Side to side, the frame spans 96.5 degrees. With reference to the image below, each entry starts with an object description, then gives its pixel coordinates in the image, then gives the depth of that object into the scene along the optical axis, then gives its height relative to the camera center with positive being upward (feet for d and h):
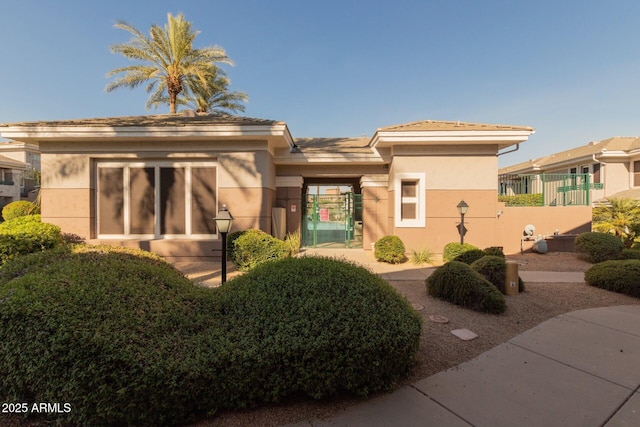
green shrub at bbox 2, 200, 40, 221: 53.18 +0.04
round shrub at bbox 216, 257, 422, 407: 7.83 -3.59
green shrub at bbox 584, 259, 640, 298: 18.25 -4.21
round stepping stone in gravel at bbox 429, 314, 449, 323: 14.02 -5.30
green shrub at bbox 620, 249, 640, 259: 23.64 -3.41
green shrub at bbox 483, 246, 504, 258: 24.46 -3.37
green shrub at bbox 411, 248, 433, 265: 28.66 -4.51
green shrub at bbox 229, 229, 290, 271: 24.77 -3.37
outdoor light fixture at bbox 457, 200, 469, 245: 28.52 +0.17
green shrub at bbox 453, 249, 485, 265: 23.30 -3.53
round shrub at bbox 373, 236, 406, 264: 28.27 -3.77
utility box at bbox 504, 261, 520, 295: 17.62 -4.10
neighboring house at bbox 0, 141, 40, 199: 102.46 +16.62
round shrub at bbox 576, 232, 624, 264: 26.35 -3.13
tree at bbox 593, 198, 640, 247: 30.73 -0.68
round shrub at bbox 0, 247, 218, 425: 6.89 -3.65
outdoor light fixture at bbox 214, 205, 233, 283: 16.06 -0.66
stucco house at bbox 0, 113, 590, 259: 27.94 +3.72
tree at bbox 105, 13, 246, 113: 48.88 +27.03
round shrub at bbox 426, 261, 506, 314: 15.03 -4.25
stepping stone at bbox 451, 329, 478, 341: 12.48 -5.44
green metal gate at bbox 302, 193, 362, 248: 37.65 -0.97
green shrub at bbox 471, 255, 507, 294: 17.81 -3.68
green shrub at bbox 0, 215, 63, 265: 21.11 -2.15
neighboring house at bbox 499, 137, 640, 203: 63.36 +11.39
